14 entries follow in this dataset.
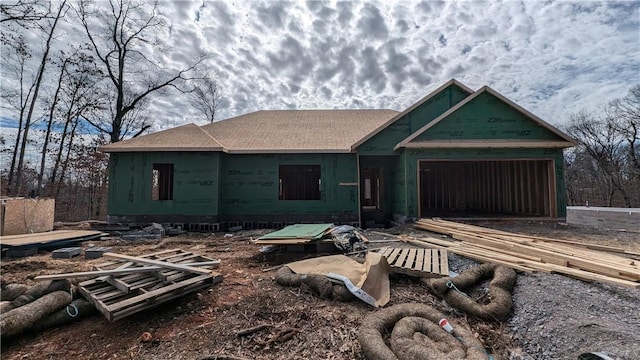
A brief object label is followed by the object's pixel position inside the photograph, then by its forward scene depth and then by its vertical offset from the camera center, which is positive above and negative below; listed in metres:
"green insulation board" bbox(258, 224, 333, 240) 6.05 -0.97
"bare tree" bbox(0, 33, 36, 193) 14.18 +5.96
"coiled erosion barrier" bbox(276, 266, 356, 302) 3.79 -1.37
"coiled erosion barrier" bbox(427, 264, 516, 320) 3.34 -1.36
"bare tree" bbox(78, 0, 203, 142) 16.70 +9.14
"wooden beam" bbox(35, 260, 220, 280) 3.69 -1.10
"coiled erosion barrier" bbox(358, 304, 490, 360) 2.48 -1.46
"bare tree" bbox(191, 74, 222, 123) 25.50 +8.52
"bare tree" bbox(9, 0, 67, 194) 15.48 +6.49
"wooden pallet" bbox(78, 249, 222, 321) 3.31 -1.29
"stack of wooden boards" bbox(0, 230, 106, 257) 6.59 -1.26
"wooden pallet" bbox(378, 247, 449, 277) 4.37 -1.24
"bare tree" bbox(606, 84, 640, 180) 20.75 +4.93
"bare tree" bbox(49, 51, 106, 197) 17.06 +5.75
